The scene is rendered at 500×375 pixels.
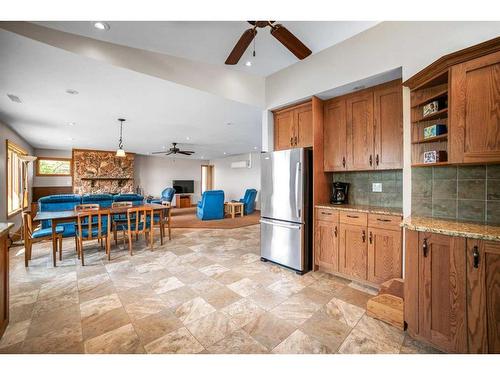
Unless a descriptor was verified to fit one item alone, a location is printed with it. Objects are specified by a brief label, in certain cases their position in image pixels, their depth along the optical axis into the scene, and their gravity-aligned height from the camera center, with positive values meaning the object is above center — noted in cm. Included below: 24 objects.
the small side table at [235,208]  762 -78
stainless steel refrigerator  285 -29
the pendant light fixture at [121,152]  493 +81
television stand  1045 -67
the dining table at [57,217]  305 -41
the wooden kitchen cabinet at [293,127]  304 +88
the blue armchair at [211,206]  691 -62
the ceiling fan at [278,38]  179 +133
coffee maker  299 -8
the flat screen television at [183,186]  1081 +6
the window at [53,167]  783 +81
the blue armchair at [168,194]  859 -28
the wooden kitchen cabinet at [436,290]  142 -73
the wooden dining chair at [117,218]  391 -61
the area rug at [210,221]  602 -107
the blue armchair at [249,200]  813 -52
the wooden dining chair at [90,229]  322 -66
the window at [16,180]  492 +22
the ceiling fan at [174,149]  717 +128
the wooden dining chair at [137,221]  362 -60
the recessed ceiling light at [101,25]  206 +158
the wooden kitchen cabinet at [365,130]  245 +70
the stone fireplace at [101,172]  813 +61
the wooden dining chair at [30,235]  314 -71
